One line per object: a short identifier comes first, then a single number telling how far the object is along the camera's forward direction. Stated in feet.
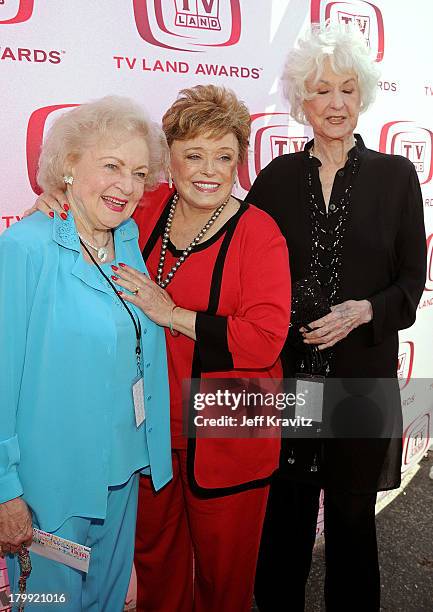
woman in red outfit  5.58
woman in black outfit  6.58
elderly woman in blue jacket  4.63
